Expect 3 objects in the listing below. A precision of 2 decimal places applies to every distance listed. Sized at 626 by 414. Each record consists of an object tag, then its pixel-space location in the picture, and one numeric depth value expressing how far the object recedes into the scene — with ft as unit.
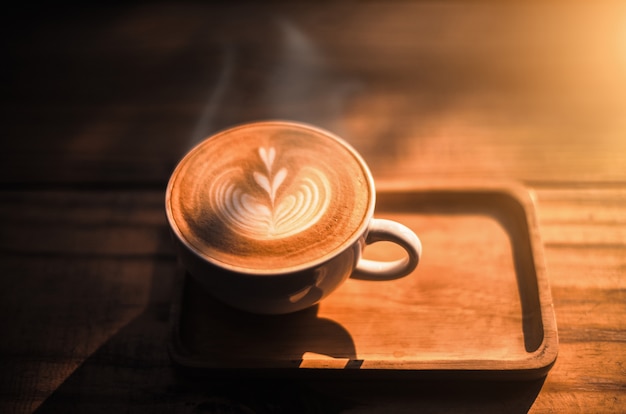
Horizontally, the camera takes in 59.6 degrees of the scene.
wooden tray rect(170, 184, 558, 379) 2.34
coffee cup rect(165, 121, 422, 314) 2.17
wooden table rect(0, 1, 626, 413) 2.42
